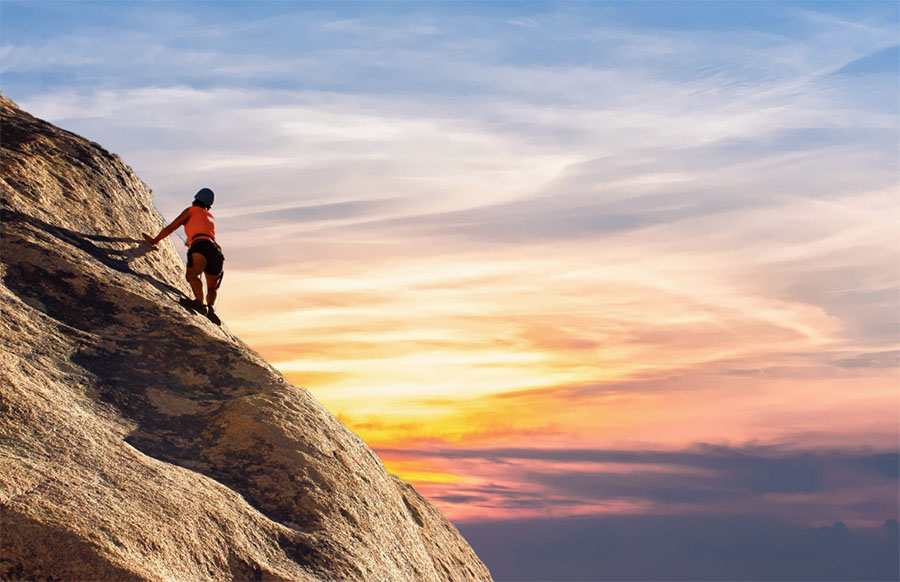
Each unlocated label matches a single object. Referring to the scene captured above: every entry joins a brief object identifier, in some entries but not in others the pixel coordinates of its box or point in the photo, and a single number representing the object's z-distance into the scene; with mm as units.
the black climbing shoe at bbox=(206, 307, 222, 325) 18203
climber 18406
